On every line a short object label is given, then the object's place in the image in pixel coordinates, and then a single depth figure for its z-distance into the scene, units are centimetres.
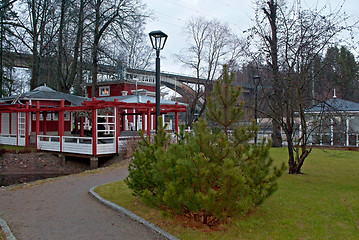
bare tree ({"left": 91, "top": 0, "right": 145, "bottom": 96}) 2458
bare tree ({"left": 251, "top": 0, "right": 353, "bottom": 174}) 1038
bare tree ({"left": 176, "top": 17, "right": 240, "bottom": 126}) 3127
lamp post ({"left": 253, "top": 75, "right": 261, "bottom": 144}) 1370
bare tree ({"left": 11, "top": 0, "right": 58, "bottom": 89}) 2638
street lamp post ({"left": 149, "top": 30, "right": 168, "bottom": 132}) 961
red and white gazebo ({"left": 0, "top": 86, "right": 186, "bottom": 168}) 1592
